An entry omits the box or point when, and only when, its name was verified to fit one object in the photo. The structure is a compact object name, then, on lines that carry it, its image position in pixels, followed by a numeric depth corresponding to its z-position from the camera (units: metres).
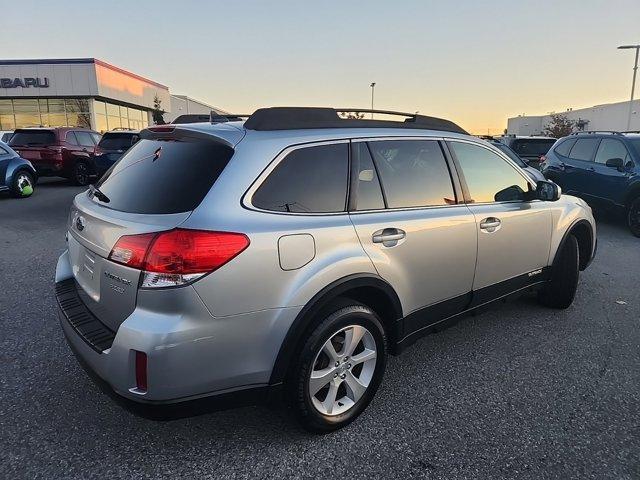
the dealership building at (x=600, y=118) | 41.22
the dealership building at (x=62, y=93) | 33.78
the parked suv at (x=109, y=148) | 13.51
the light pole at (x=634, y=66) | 26.79
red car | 13.71
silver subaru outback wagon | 2.07
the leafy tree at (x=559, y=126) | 44.75
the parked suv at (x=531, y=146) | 13.30
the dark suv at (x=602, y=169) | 8.27
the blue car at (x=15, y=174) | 11.10
